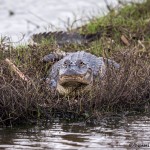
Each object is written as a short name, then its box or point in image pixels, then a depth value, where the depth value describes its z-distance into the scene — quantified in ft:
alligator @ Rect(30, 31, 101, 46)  71.36
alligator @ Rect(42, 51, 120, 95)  52.26
